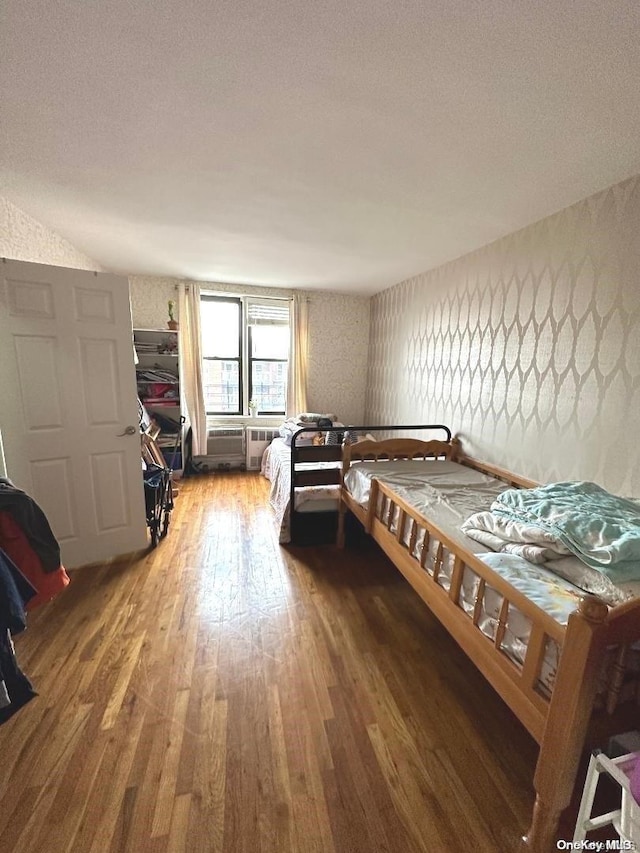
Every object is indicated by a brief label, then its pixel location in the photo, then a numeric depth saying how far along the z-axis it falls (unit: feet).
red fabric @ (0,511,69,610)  4.45
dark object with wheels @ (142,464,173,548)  8.63
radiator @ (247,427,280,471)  15.02
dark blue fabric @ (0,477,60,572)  4.41
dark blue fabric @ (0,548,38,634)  3.67
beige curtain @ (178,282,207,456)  13.50
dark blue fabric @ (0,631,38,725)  3.78
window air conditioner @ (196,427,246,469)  14.92
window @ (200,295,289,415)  14.73
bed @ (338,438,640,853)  2.71
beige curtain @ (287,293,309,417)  14.57
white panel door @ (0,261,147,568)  6.61
